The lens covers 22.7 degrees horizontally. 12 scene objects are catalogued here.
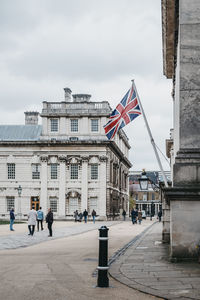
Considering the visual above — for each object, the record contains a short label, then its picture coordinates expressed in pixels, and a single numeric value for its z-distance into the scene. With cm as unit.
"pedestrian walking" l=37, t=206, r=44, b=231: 3273
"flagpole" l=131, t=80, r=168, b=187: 1463
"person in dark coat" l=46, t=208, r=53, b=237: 2605
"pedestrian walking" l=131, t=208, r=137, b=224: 4912
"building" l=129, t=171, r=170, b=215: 13862
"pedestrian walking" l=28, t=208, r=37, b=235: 2673
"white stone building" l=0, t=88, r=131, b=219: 6359
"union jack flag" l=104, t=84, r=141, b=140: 1541
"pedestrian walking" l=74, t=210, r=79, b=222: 5764
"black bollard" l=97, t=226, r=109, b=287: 850
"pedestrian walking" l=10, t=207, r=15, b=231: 3189
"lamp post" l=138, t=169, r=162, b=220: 2364
